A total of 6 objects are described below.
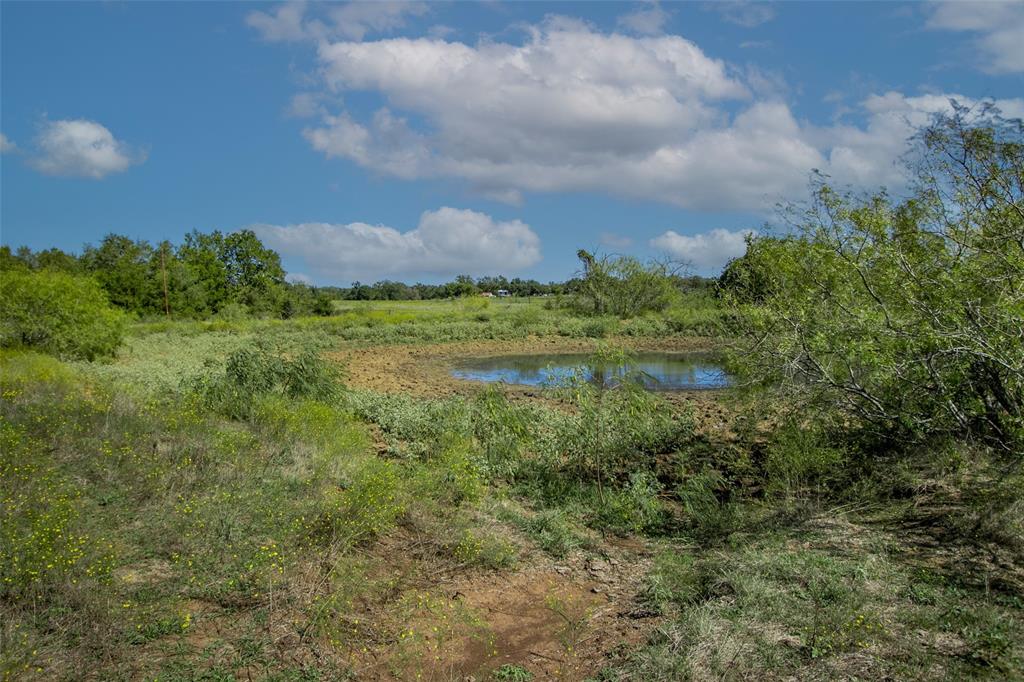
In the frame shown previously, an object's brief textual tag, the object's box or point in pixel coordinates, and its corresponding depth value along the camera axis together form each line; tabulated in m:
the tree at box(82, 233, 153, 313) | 44.88
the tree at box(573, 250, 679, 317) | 42.34
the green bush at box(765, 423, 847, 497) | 8.38
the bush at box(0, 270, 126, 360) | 18.27
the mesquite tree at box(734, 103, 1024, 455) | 6.82
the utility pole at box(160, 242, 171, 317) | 44.40
